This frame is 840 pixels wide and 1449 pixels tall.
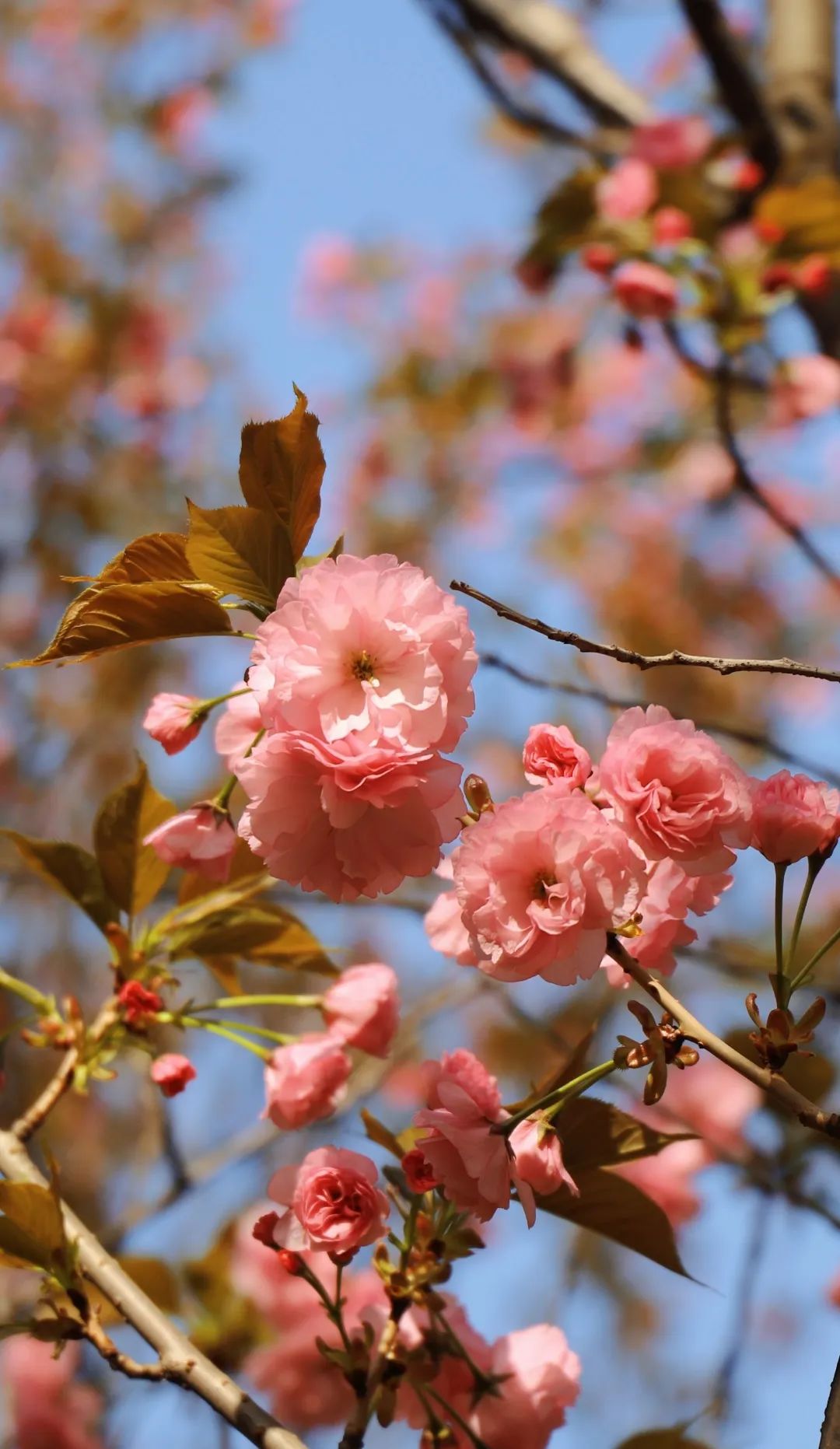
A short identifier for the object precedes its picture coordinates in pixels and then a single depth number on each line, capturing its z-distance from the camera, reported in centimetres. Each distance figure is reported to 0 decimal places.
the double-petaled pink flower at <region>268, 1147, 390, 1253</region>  149
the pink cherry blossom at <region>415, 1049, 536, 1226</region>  146
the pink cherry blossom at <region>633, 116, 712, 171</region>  268
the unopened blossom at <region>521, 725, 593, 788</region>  146
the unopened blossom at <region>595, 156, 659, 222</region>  259
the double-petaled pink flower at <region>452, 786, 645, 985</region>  143
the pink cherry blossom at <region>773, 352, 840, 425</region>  267
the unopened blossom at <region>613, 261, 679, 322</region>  247
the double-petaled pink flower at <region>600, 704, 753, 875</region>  144
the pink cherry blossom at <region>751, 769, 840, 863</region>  146
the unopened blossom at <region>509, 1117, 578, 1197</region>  146
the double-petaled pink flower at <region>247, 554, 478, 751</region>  144
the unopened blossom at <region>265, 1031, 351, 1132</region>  155
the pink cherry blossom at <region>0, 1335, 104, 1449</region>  205
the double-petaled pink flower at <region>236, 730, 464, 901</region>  143
